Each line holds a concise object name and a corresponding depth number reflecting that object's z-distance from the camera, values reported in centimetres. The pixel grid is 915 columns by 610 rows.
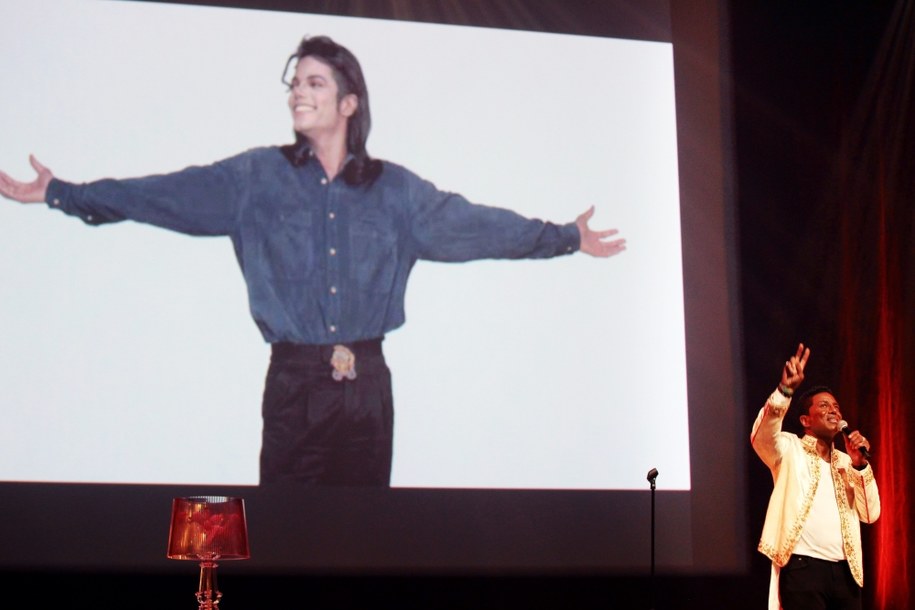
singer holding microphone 852
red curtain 1110
